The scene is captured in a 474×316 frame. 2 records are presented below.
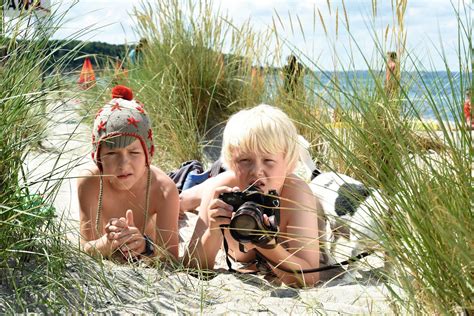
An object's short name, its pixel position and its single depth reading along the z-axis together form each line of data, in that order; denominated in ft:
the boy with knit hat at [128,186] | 9.66
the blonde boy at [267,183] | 9.05
